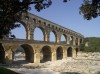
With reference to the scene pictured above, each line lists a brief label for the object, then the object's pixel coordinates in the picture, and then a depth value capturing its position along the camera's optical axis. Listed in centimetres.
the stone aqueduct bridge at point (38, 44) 1993
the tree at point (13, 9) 874
